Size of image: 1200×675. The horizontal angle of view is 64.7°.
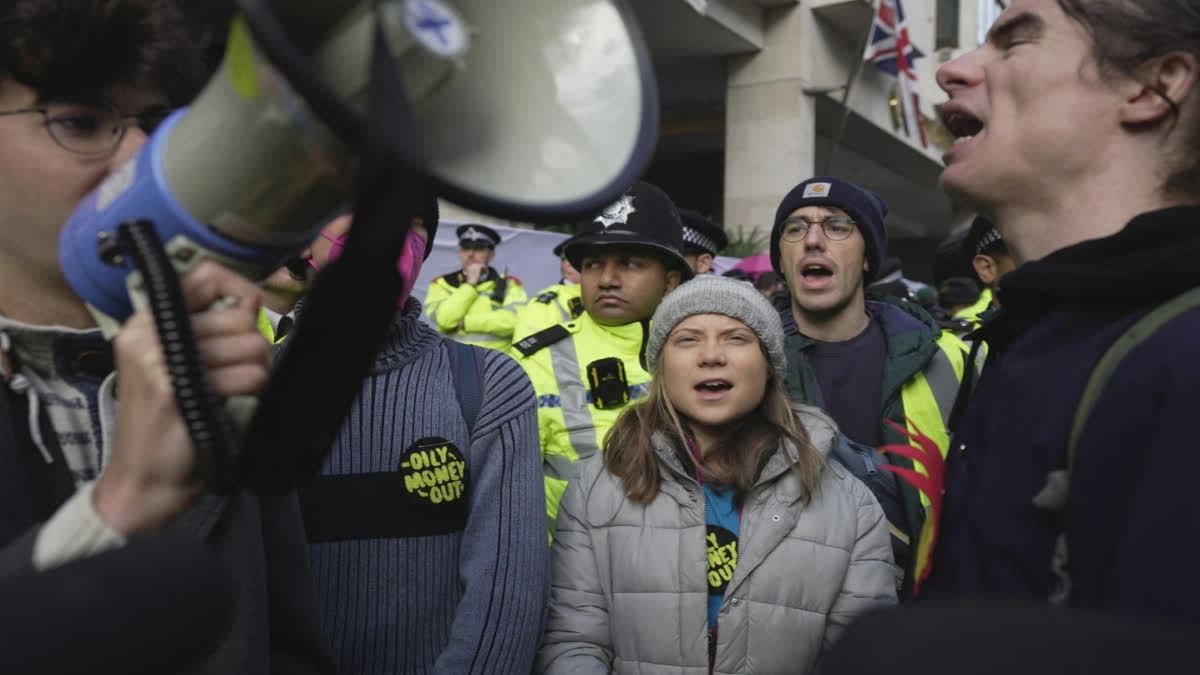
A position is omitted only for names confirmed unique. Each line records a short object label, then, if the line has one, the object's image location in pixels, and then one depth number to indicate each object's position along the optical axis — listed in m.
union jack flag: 14.63
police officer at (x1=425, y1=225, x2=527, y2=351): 6.68
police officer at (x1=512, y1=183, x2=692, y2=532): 3.37
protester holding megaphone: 0.91
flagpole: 14.95
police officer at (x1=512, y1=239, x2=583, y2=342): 4.43
